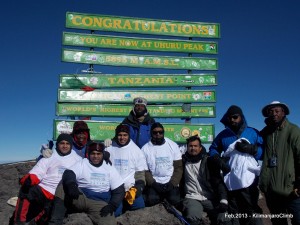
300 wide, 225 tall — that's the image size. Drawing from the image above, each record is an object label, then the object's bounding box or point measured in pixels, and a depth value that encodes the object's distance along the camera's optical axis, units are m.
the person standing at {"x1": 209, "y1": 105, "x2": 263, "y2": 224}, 4.70
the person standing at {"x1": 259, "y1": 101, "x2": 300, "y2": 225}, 4.23
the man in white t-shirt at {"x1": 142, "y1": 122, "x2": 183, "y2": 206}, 5.52
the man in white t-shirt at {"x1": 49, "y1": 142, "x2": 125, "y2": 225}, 4.67
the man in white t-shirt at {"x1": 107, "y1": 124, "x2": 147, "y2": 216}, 5.30
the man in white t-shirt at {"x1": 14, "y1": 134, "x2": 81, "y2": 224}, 4.92
